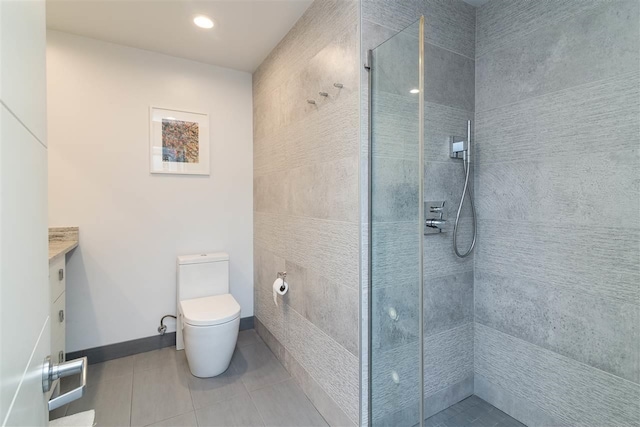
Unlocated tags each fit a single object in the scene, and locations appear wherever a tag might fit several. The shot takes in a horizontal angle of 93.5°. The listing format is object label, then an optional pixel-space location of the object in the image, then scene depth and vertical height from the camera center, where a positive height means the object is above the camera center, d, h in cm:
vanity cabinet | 161 -57
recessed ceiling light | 204 +130
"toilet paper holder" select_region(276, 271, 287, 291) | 226 -51
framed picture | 255 +58
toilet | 204 -75
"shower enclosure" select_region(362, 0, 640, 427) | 136 -3
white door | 33 -1
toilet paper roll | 219 -57
